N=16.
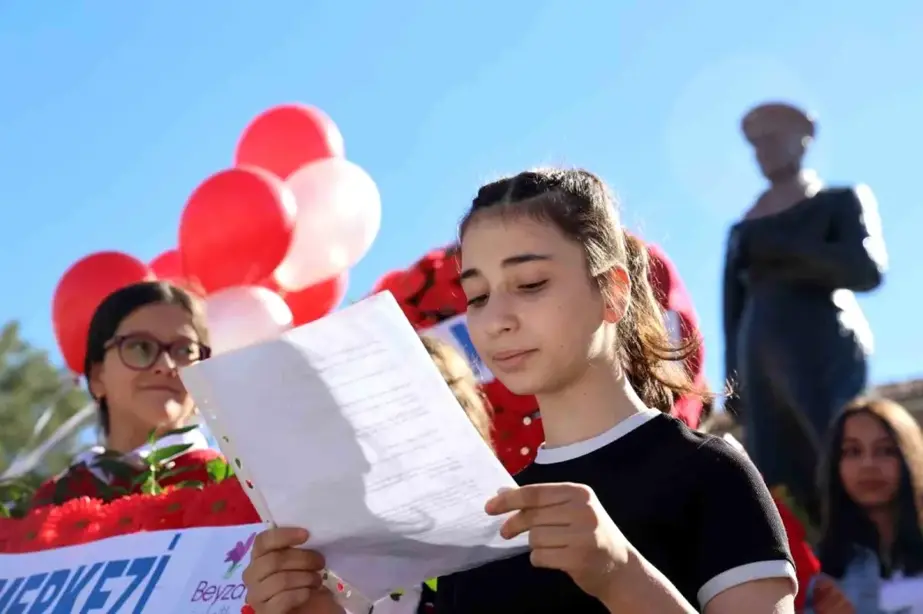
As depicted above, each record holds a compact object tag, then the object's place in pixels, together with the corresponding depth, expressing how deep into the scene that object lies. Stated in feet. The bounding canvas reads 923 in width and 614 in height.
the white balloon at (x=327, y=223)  15.57
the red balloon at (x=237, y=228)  14.21
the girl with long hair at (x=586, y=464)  4.38
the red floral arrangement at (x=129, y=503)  7.75
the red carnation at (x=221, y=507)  7.60
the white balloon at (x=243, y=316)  13.79
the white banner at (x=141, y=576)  7.31
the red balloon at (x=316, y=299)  15.80
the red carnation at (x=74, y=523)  8.09
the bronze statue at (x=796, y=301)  15.37
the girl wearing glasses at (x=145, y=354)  10.24
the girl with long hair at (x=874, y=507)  11.39
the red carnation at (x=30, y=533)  8.39
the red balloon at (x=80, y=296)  14.21
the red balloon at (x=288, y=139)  16.30
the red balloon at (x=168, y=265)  15.62
